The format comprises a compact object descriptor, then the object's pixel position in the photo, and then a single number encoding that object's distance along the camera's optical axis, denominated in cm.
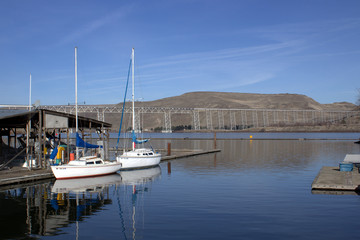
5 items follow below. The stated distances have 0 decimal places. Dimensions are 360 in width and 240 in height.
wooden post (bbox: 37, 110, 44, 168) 3486
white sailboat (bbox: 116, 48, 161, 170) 4084
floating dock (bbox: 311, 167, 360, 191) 2578
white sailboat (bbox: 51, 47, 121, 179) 3229
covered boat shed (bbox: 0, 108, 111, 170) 3494
